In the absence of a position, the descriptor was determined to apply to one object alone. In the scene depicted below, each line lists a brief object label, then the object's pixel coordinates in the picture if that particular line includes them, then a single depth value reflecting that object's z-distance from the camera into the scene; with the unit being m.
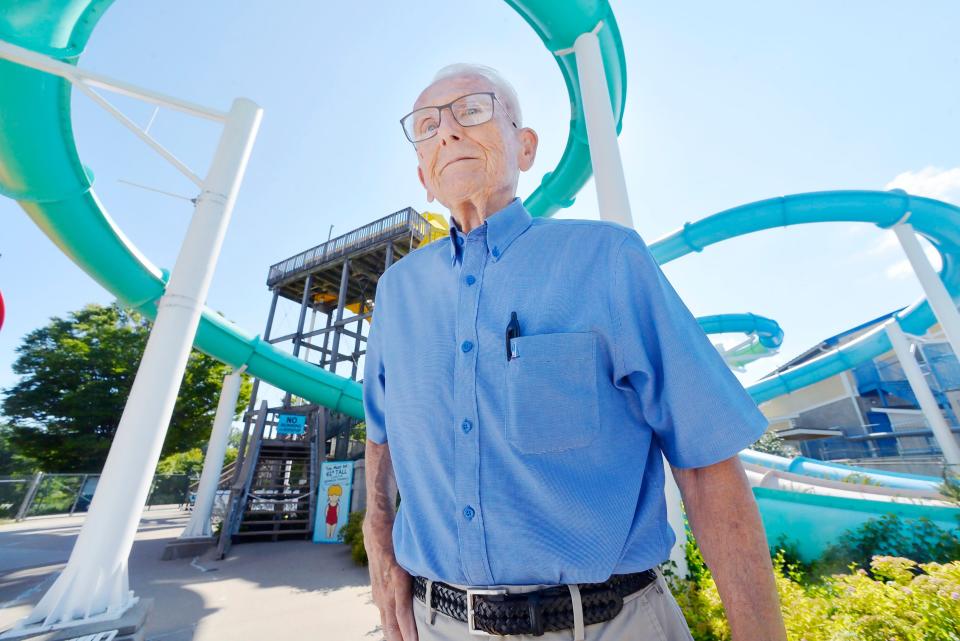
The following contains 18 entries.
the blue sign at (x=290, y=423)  10.91
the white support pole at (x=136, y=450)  3.00
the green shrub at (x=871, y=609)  1.96
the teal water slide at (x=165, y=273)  3.82
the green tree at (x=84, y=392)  17.80
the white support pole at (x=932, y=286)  6.65
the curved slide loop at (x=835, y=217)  7.28
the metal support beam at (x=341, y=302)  12.59
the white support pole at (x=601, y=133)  3.66
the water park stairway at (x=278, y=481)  9.80
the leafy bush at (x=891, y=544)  3.97
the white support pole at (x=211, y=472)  8.50
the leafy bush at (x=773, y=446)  15.90
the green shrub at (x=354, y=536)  7.29
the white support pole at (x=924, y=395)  8.61
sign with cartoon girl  9.43
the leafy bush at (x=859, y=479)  6.49
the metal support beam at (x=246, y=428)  11.53
